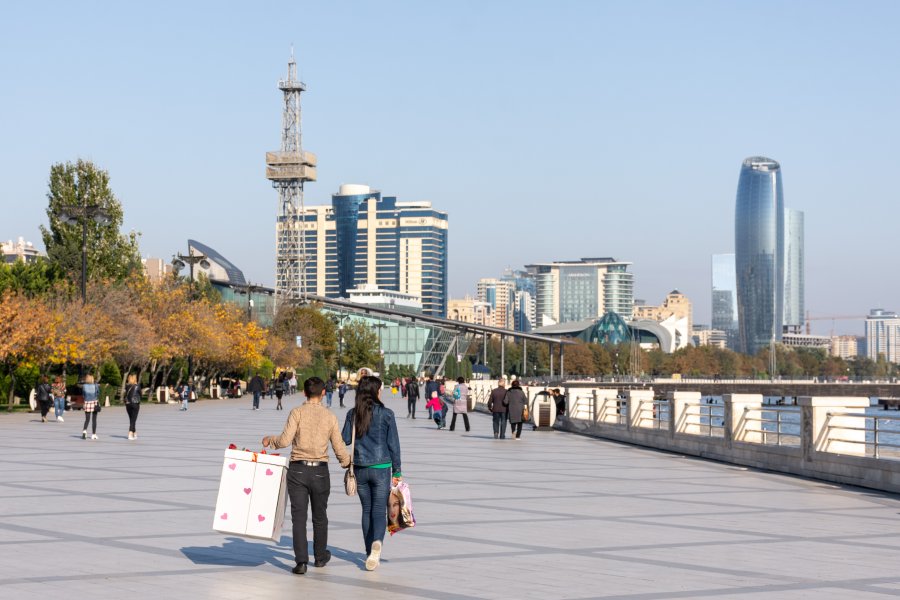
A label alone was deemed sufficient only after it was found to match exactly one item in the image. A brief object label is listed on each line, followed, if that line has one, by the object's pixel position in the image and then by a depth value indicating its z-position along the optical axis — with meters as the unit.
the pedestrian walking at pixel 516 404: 31.42
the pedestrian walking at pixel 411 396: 47.31
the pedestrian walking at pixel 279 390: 53.80
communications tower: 144.50
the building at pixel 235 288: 115.18
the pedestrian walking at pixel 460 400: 36.78
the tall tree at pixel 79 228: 61.88
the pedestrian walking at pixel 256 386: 53.84
